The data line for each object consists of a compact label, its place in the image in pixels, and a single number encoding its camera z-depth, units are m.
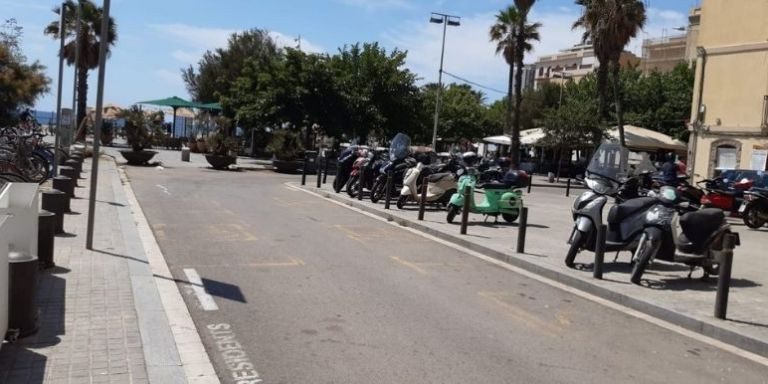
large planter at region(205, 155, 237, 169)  29.31
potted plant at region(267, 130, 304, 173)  30.50
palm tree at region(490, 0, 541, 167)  39.66
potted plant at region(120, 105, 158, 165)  28.22
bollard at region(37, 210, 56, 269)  7.29
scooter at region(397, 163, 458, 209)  15.83
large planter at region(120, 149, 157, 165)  28.17
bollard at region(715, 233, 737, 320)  6.75
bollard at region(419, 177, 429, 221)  13.99
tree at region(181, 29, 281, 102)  52.03
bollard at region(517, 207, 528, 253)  9.98
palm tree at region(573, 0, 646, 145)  35.91
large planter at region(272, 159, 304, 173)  30.44
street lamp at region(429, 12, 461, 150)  38.69
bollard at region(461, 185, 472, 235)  12.16
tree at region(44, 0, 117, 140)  41.16
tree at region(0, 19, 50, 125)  23.08
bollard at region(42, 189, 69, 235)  9.59
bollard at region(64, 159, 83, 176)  17.17
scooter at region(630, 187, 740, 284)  8.33
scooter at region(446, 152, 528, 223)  13.74
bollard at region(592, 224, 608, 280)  8.43
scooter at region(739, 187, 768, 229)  16.70
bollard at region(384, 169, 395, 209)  15.82
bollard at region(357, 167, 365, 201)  17.75
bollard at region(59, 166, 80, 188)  14.75
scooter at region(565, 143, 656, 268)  8.88
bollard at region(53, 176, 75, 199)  11.83
